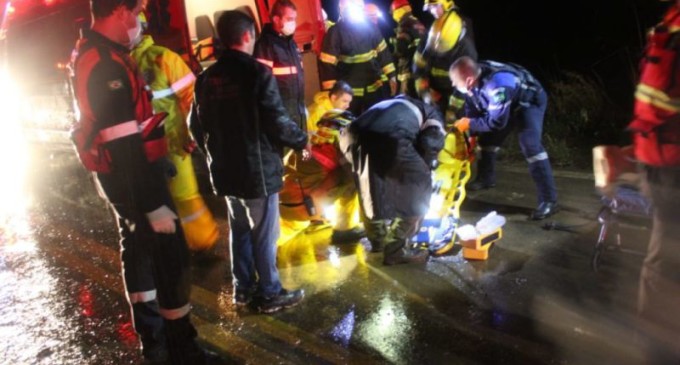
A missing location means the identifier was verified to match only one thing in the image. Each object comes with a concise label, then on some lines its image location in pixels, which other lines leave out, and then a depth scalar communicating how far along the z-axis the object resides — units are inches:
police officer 183.3
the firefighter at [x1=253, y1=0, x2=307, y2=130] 191.5
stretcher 169.5
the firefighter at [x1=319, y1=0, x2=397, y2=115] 243.8
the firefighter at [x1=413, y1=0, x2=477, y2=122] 229.3
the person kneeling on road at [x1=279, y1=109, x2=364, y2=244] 181.9
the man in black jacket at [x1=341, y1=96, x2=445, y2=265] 156.5
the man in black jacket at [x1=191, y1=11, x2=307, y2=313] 128.6
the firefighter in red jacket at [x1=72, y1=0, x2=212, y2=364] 102.2
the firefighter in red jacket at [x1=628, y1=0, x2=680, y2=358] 97.7
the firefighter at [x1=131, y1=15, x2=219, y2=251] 159.3
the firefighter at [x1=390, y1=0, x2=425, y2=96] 285.3
